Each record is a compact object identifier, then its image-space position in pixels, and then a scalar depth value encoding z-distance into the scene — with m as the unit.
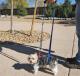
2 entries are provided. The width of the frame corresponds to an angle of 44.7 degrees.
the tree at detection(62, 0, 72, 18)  6.55
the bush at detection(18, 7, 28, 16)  9.94
